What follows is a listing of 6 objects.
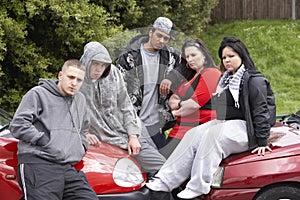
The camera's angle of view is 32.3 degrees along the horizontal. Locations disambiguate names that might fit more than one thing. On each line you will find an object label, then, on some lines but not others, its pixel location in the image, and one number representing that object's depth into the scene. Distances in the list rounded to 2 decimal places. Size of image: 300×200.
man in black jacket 5.35
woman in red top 5.00
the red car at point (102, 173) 4.04
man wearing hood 4.64
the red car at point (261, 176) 4.28
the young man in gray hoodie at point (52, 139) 3.78
